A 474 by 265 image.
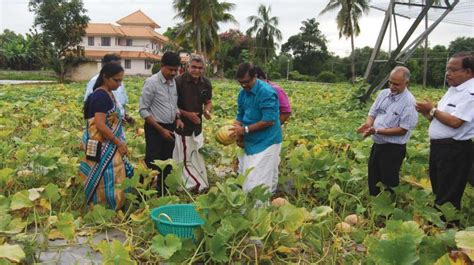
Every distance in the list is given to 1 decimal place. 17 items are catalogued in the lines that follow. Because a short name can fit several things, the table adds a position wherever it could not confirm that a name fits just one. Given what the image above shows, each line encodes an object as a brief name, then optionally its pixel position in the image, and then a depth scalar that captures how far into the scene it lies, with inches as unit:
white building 1675.0
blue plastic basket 110.7
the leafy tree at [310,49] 1765.5
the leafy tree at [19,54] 1422.2
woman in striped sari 132.6
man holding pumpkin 141.3
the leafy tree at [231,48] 1621.6
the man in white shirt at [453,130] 124.4
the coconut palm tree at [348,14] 1393.9
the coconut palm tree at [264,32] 1685.5
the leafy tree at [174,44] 1314.6
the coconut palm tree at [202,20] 1106.7
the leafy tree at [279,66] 1443.5
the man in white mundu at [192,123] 168.9
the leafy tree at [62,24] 1087.6
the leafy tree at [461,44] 1459.6
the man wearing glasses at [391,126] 139.2
